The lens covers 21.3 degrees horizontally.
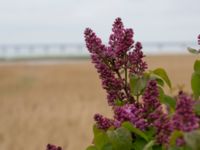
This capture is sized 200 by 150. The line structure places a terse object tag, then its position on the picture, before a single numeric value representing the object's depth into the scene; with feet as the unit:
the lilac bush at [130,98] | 2.47
